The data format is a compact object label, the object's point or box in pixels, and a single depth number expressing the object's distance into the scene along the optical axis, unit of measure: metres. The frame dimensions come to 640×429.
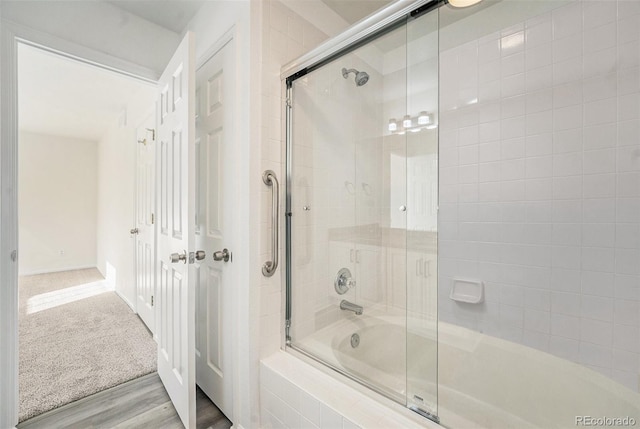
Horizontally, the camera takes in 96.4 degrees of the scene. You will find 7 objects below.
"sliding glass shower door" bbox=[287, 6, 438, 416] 1.51
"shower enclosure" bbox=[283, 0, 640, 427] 1.40
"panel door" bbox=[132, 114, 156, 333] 2.63
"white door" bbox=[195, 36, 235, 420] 1.59
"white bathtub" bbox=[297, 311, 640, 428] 1.29
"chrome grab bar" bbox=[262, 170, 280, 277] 1.48
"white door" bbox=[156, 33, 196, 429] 1.38
